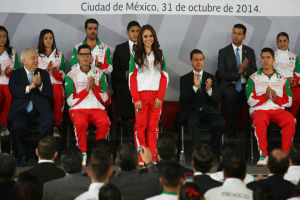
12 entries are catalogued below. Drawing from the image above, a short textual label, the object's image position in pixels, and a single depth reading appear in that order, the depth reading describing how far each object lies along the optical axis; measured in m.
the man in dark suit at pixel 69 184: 7.45
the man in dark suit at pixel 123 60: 14.06
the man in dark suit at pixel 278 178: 7.39
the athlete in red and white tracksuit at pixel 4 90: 13.98
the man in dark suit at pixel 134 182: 7.47
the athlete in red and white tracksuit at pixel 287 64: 14.87
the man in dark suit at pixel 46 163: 8.10
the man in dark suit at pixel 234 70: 14.21
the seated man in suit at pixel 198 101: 12.90
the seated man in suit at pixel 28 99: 12.51
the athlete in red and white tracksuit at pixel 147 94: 12.72
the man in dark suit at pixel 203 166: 7.57
